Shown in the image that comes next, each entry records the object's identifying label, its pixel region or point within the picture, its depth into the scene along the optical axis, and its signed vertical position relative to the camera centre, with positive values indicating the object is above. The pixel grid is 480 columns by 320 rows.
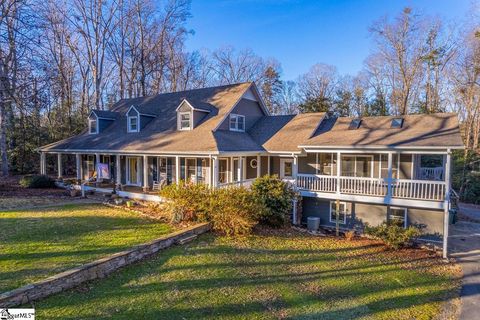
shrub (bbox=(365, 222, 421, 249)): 11.31 -3.46
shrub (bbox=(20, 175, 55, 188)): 19.06 -2.34
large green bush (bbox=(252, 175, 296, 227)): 13.05 -2.36
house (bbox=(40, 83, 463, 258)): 12.52 -0.16
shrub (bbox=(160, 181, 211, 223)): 11.57 -2.32
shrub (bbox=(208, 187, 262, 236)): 10.98 -2.54
